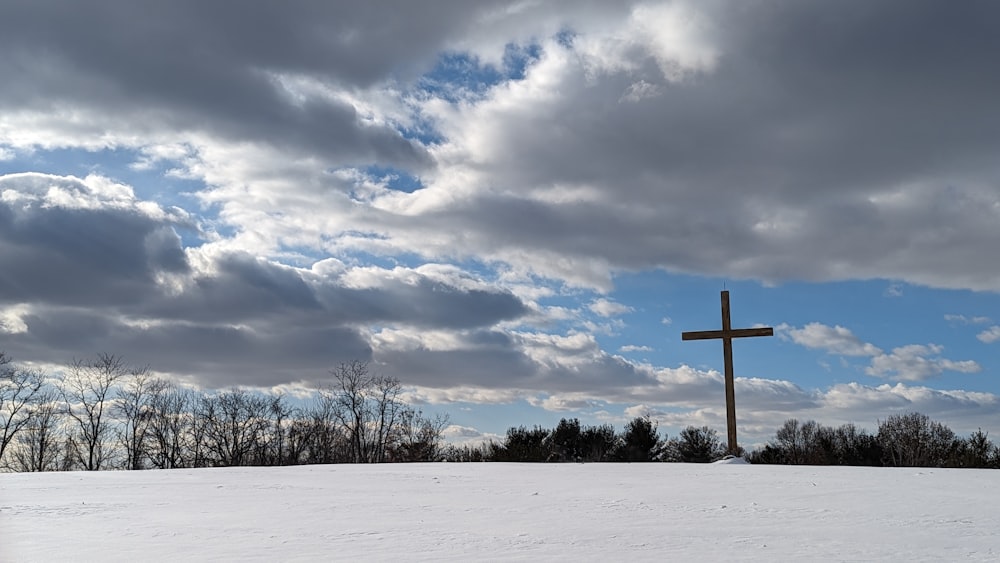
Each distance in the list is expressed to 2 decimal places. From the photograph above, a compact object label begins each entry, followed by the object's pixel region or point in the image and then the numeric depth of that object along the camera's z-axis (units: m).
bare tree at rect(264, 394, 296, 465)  45.66
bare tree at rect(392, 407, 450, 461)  38.69
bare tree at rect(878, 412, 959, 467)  31.92
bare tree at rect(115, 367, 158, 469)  44.16
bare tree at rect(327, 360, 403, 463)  41.84
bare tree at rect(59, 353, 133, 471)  41.66
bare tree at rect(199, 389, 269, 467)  46.81
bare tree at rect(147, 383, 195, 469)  46.09
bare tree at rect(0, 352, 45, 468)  40.72
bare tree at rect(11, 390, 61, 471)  42.12
